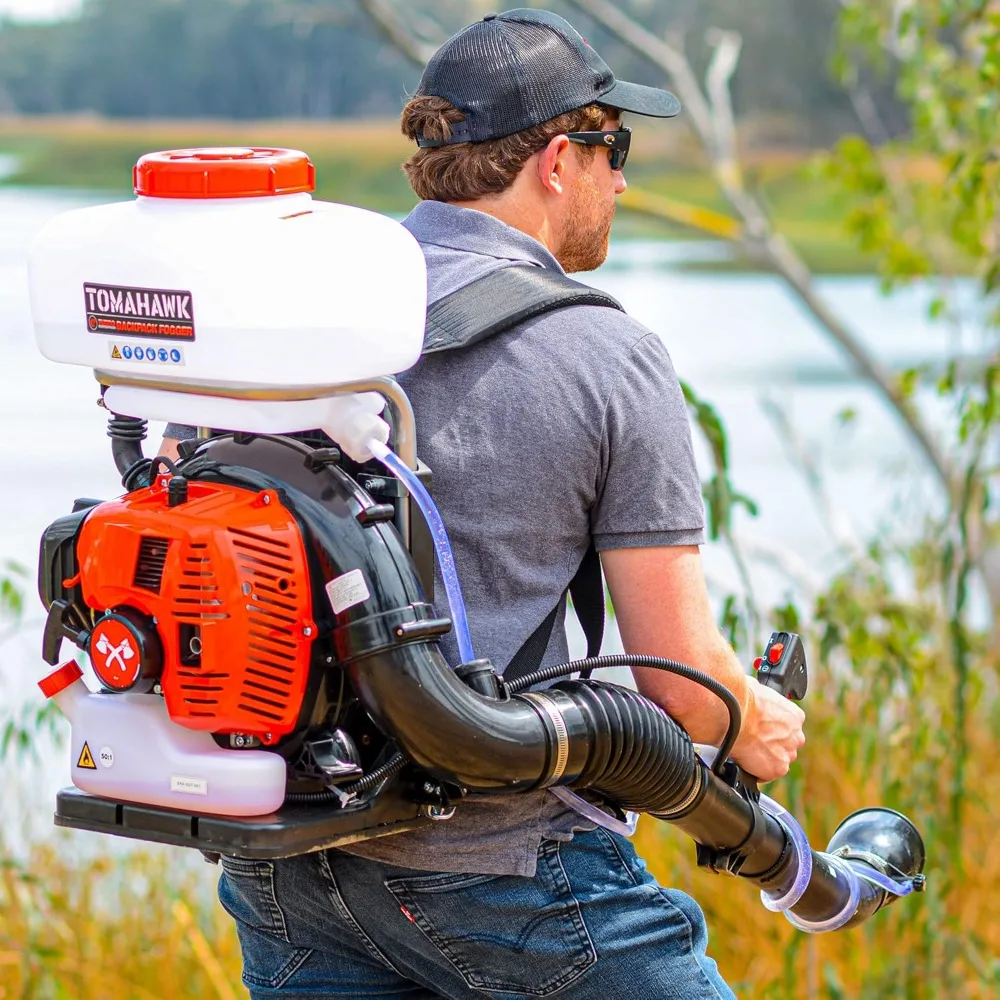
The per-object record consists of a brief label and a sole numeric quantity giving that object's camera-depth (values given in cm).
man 527
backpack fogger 510
